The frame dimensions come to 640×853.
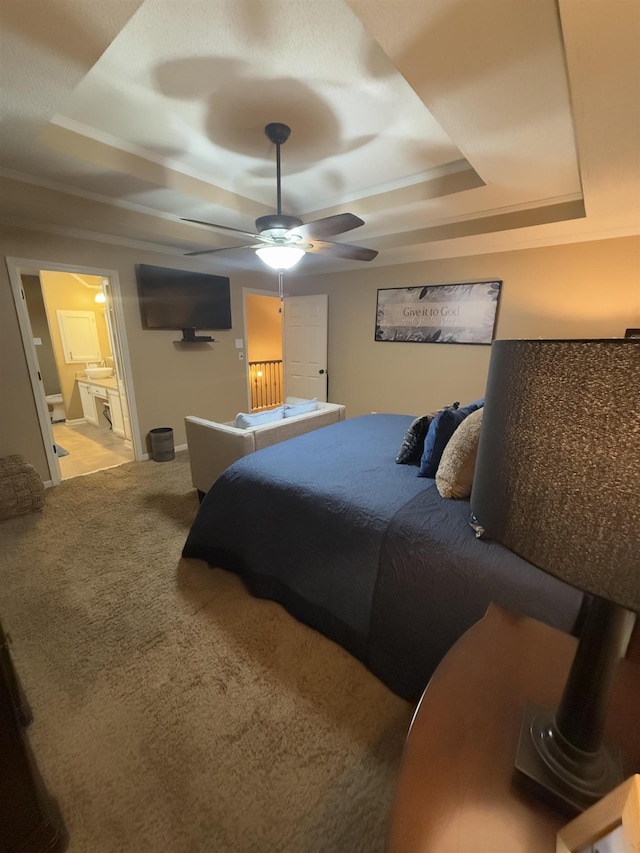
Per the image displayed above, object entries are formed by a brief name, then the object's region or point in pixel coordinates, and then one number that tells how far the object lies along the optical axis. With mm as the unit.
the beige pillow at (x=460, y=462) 1653
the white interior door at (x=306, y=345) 5199
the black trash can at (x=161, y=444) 4172
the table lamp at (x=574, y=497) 418
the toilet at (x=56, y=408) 5579
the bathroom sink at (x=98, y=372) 5598
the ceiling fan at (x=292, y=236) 2162
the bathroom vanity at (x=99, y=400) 4923
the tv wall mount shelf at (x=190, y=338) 4438
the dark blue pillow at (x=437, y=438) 1996
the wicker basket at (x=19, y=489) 2910
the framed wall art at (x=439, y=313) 3855
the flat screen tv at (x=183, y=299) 4023
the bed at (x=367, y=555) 1328
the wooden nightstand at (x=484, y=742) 569
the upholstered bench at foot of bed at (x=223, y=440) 2809
